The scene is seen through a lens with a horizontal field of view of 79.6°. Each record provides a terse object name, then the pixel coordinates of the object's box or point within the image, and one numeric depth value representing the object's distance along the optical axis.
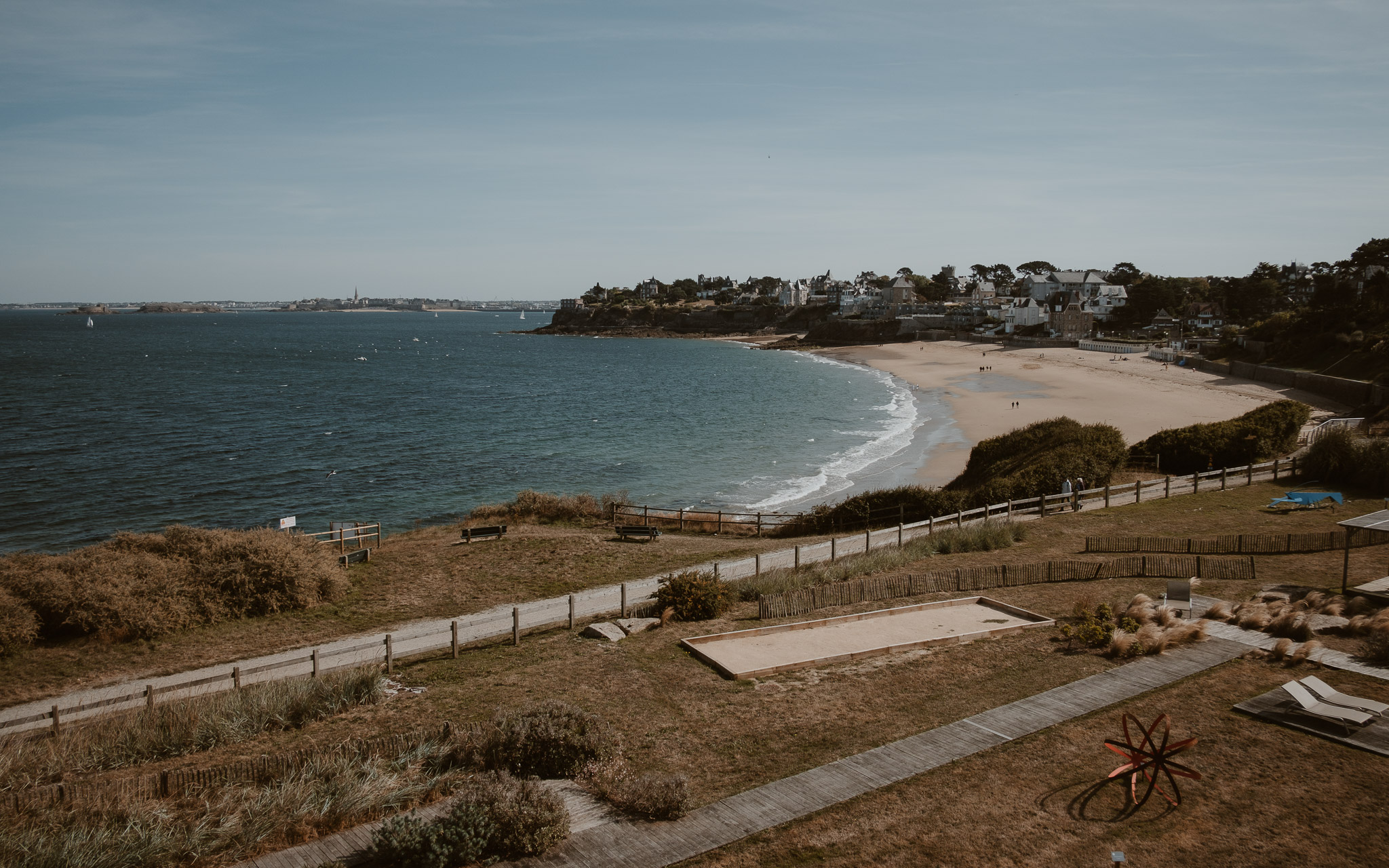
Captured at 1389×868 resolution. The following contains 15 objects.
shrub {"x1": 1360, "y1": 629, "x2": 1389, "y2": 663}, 13.98
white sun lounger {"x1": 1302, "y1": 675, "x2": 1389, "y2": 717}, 11.80
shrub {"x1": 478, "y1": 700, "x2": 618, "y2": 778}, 11.20
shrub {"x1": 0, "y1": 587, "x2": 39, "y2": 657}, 18.02
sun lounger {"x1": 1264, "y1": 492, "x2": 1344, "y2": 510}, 26.77
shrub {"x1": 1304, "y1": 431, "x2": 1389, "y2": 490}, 28.95
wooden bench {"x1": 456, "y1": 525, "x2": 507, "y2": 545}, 27.34
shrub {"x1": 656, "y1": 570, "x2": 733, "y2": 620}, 18.44
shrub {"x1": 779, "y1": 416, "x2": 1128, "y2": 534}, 28.84
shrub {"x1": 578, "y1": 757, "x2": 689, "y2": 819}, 9.90
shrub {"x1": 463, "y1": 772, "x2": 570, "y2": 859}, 9.14
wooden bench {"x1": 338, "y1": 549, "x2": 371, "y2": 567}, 24.91
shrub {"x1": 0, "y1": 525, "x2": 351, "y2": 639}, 18.92
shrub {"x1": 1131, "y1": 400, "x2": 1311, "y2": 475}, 33.88
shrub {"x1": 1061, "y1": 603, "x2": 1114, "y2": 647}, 15.26
